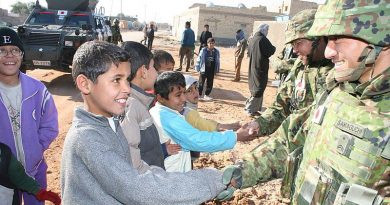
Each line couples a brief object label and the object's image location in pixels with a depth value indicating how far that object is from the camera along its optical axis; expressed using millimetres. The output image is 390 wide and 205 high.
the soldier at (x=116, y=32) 18495
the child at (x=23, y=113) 2588
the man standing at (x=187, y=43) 12117
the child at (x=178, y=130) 2441
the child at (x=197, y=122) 2863
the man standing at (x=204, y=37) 12953
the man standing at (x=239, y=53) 11820
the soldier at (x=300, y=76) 2658
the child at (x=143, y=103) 2182
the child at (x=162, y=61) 3787
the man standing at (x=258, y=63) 7051
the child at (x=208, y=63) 8703
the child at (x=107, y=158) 1259
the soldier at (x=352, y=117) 1432
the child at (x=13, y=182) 2209
